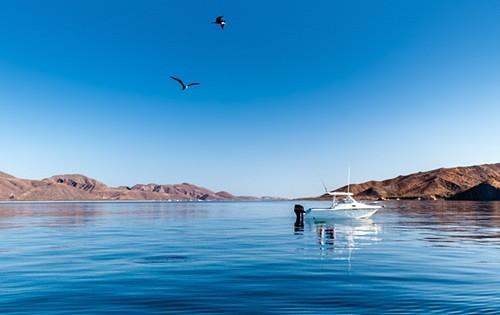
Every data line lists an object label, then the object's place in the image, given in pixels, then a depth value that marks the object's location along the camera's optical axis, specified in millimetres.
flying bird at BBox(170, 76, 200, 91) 36662
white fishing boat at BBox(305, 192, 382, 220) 68000
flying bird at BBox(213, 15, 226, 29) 31694
